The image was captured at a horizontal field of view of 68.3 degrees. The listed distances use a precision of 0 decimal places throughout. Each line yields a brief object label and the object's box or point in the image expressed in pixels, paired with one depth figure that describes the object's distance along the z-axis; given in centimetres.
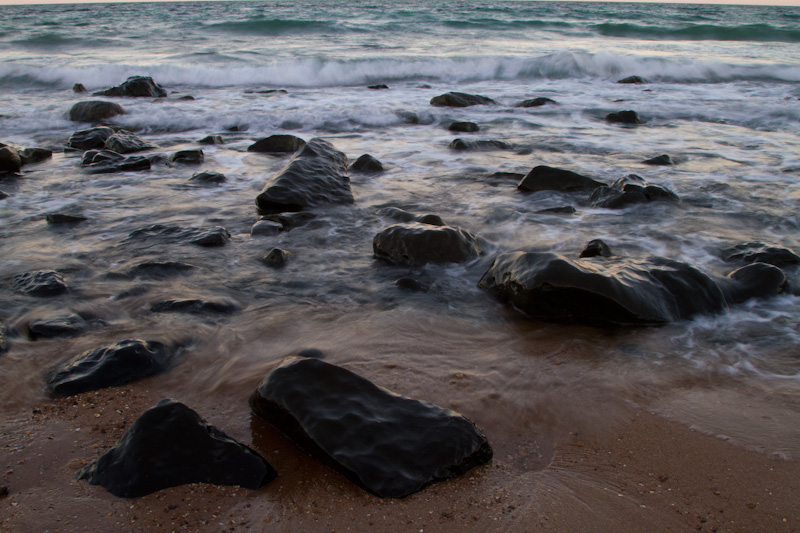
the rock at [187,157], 593
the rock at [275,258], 339
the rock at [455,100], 957
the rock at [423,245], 335
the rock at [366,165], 549
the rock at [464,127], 762
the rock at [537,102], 973
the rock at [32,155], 592
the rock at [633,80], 1330
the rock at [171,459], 167
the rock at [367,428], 169
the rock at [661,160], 568
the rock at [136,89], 1063
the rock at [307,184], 435
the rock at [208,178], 515
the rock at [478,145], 648
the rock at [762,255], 331
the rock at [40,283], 294
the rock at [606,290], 265
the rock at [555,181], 482
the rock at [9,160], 534
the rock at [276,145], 646
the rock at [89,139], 671
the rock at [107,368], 217
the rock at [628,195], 438
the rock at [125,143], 641
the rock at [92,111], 851
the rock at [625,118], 821
